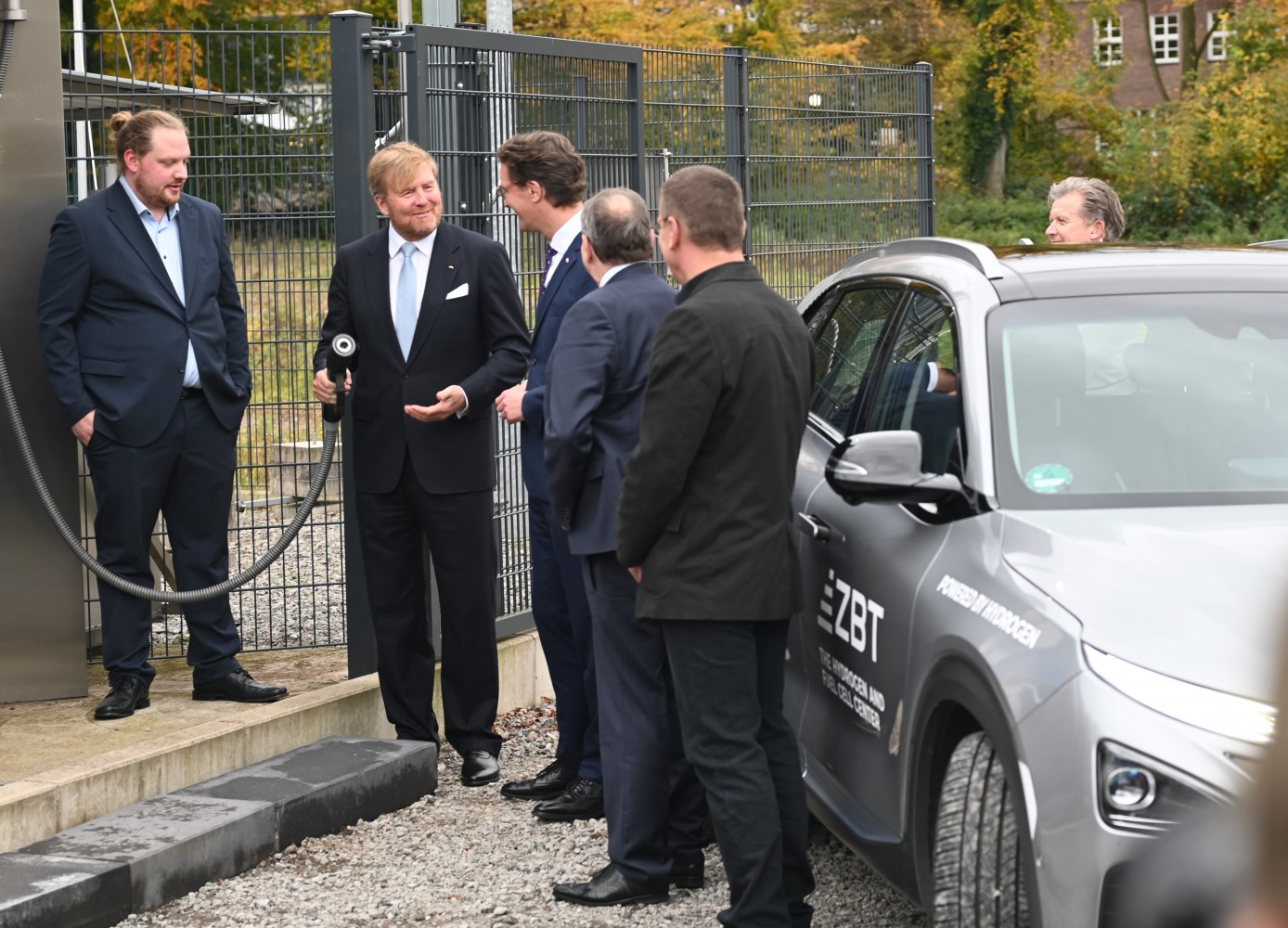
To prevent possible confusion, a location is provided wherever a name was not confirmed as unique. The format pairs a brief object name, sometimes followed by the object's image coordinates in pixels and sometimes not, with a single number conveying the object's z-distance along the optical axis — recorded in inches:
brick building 2363.6
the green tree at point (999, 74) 1886.1
